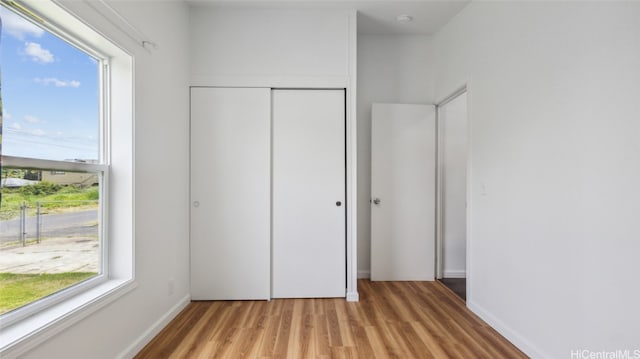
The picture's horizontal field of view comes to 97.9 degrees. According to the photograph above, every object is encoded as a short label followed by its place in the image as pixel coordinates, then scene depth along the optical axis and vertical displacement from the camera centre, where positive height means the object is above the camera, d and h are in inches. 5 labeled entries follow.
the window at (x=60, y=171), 48.9 +1.9
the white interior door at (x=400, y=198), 126.4 -8.2
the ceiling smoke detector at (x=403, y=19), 112.6 +66.2
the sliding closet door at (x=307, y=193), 107.0 -5.0
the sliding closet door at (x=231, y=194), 104.9 -5.3
